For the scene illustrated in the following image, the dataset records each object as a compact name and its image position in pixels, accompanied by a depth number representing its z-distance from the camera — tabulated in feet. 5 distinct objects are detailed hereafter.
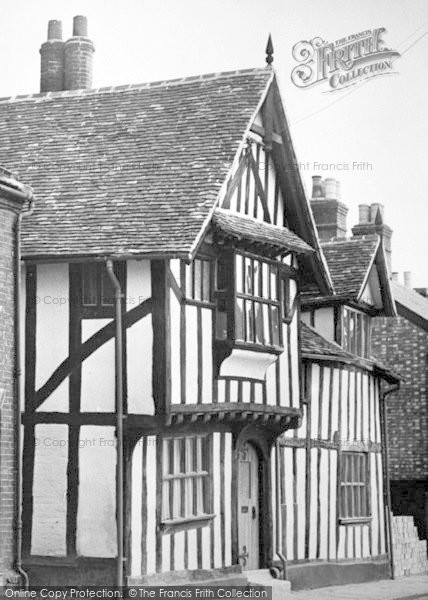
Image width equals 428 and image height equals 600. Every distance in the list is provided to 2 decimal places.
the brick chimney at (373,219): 104.27
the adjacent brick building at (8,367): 52.63
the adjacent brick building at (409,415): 97.35
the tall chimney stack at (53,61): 75.56
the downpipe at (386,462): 83.30
